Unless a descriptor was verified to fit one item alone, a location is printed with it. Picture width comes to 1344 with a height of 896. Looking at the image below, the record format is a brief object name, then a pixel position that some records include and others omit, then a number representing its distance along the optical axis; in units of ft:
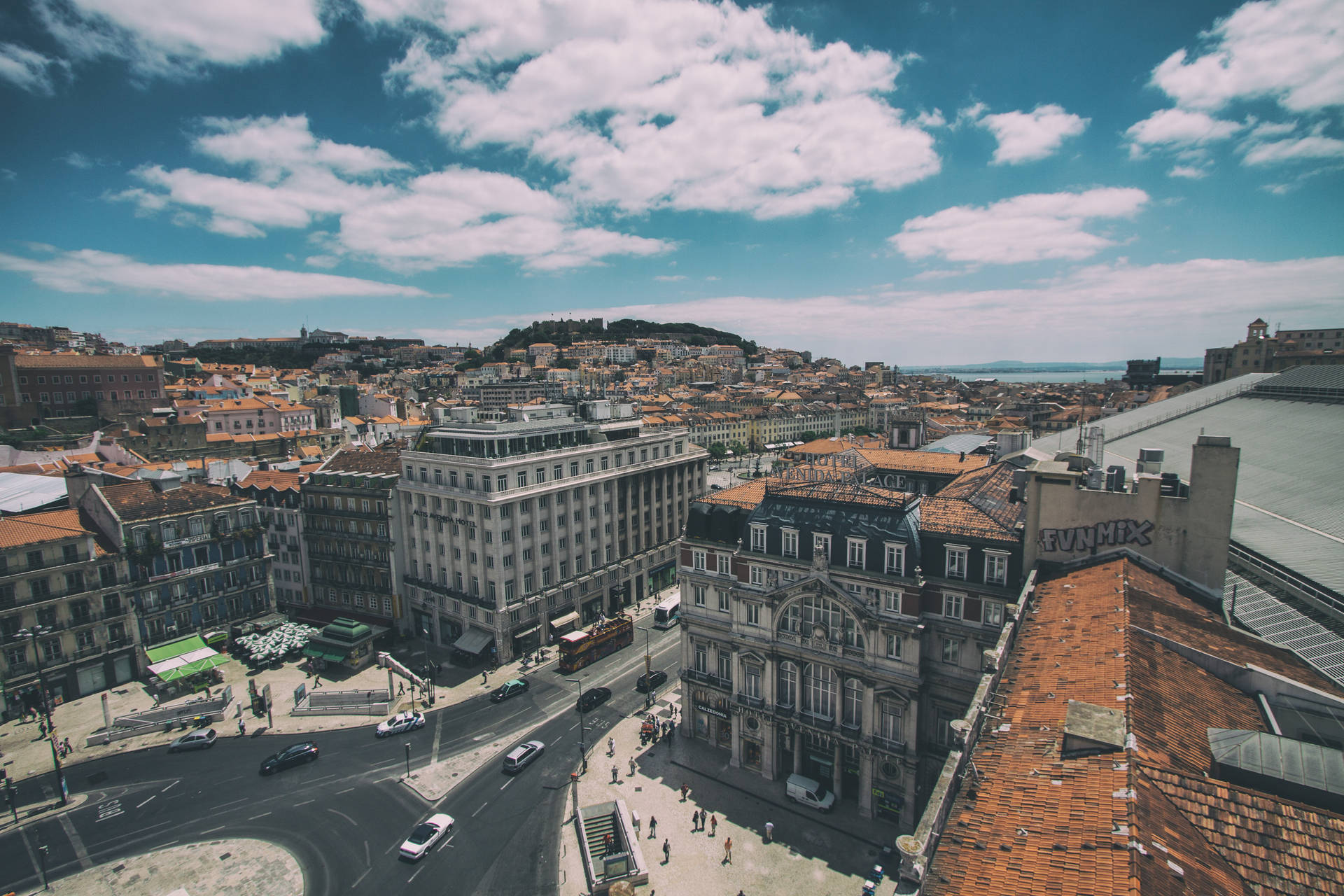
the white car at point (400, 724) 144.87
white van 114.93
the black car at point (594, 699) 152.88
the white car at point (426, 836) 104.94
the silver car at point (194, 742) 140.77
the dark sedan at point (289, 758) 131.85
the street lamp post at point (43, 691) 119.44
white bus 203.21
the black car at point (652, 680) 158.61
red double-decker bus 172.45
